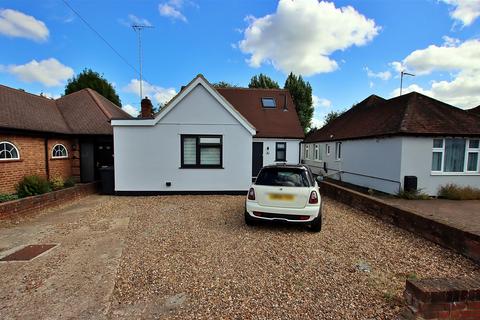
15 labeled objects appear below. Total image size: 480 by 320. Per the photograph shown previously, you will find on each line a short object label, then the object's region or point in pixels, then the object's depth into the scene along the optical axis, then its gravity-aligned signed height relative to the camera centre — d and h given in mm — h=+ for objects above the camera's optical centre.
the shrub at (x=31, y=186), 8305 -1532
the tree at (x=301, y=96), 32562 +6799
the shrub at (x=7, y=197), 7404 -1702
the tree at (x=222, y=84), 38216 +9726
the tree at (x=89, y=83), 27125 +6840
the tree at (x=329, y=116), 44288 +5619
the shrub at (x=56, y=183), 9570 -1584
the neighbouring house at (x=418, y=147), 10359 +22
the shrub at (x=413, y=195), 9898 -1947
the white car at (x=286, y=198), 5387 -1166
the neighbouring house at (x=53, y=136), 8953 +336
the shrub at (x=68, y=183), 10395 -1707
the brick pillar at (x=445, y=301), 2553 -1623
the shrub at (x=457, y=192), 9891 -1826
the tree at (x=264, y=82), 33597 +8790
